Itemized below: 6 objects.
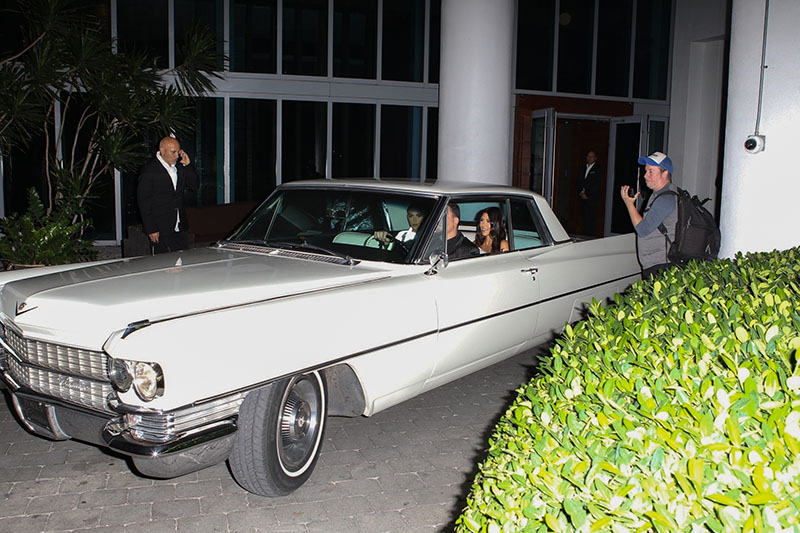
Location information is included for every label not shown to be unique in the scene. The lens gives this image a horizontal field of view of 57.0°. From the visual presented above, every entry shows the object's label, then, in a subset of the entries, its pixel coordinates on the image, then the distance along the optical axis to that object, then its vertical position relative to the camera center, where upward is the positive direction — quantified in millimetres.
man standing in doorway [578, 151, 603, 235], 15453 -548
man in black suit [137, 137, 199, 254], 7762 -467
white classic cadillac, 3377 -899
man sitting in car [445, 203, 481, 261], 5281 -580
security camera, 6500 +219
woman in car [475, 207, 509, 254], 5840 -545
